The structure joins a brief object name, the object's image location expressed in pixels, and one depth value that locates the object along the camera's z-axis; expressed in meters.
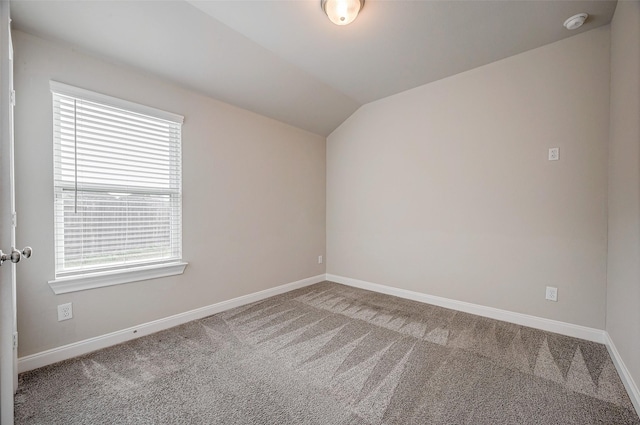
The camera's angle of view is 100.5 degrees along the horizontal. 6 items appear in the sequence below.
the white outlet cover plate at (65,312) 1.98
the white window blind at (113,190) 2.00
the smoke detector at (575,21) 2.09
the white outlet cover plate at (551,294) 2.46
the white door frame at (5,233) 1.15
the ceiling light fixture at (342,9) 1.93
